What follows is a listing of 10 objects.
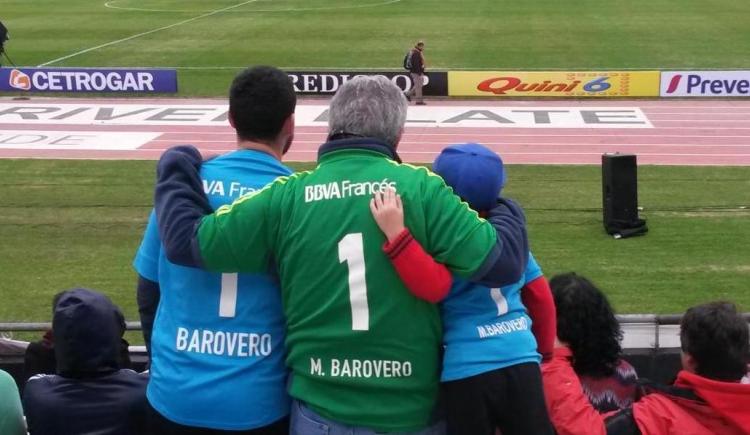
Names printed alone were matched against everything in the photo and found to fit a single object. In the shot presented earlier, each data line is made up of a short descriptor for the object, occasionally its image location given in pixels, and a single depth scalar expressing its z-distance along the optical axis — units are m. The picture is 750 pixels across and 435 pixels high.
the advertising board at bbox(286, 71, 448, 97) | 24.20
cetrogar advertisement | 25.36
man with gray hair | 2.79
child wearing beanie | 2.76
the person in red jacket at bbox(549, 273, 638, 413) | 3.70
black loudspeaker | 12.86
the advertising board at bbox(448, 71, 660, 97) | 24.08
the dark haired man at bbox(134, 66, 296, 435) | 2.91
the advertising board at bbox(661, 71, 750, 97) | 23.77
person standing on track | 23.19
